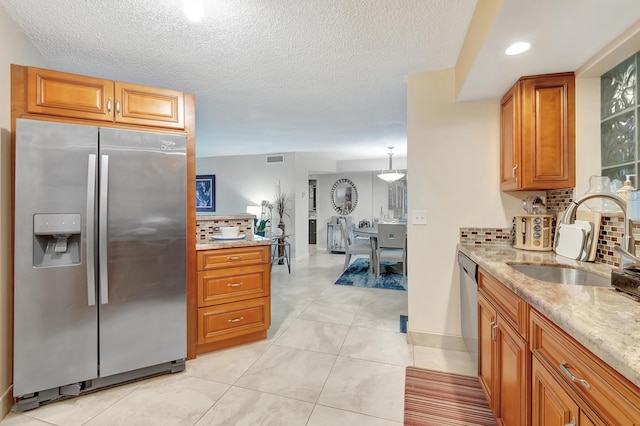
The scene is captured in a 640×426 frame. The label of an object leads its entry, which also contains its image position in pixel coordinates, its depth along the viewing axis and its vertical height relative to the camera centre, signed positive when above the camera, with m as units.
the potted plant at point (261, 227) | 5.22 -0.25
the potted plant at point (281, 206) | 5.61 +0.17
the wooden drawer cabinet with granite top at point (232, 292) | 2.23 -0.67
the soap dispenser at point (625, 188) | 1.36 +0.13
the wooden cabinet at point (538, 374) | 0.65 -0.51
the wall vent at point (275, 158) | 6.03 +1.22
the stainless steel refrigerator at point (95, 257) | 1.62 -0.28
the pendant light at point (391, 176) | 5.60 +0.78
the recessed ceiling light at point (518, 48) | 1.51 +0.93
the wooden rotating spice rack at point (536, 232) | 1.97 -0.13
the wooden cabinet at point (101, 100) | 1.75 +0.79
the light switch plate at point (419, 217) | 2.38 -0.02
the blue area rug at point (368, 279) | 4.20 -1.06
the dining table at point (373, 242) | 4.83 -0.50
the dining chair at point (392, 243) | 4.39 -0.47
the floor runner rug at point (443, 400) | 1.56 -1.15
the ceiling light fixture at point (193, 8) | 1.42 +1.07
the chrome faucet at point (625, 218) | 1.11 -0.02
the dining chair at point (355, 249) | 4.84 -0.62
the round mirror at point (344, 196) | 7.61 +0.50
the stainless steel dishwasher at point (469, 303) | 1.85 -0.65
